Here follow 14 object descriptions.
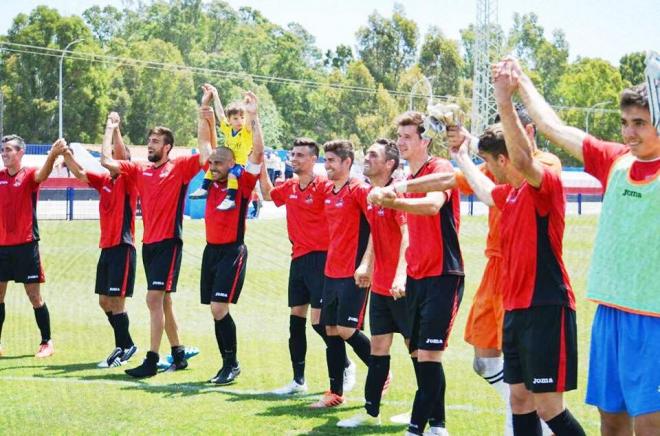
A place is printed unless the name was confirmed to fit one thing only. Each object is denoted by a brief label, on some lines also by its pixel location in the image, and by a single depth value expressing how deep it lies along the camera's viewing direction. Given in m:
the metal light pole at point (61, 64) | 60.44
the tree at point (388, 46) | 81.50
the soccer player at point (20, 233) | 12.32
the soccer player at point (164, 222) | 11.05
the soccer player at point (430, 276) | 7.61
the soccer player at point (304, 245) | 10.05
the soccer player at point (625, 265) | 5.21
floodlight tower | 58.84
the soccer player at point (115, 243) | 11.73
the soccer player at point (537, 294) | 5.92
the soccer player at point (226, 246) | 10.45
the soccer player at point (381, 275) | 8.24
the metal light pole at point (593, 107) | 82.55
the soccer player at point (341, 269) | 9.12
